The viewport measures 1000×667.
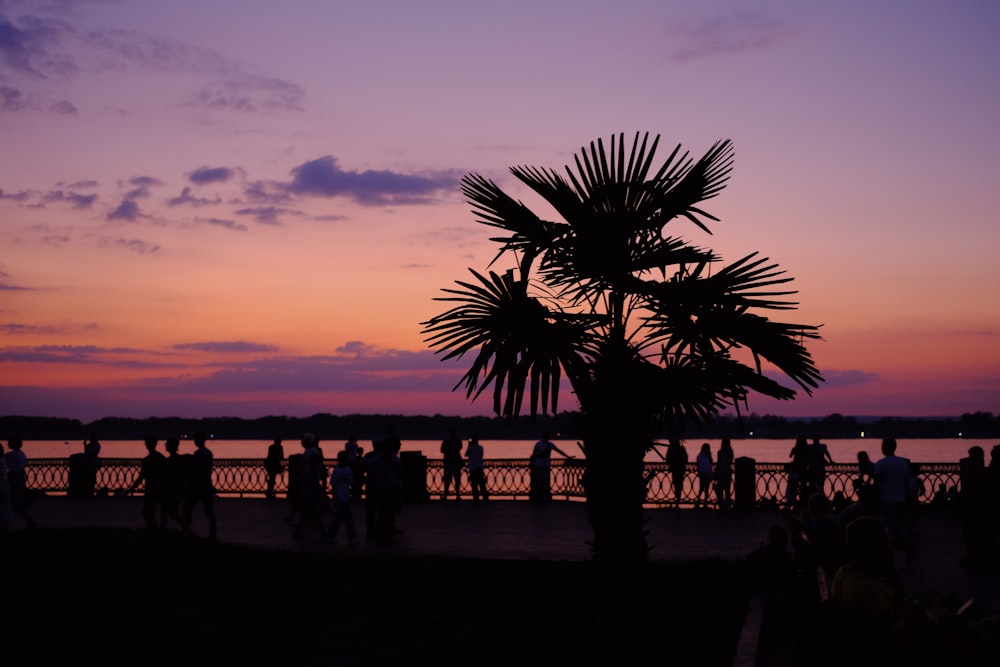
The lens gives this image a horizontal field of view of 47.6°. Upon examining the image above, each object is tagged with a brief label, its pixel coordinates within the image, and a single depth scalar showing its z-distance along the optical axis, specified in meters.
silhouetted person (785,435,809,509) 28.05
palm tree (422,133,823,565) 10.37
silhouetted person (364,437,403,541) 21.70
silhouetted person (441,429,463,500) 32.84
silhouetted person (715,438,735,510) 28.94
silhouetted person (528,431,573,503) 31.14
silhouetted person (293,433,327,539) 21.17
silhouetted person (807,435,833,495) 28.20
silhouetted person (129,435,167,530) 19.41
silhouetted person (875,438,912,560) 17.70
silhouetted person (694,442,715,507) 29.50
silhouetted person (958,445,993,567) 17.16
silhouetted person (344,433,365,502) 28.58
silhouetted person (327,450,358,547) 20.59
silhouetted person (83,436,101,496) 34.81
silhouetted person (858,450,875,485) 23.54
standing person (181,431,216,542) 19.52
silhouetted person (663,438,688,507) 28.91
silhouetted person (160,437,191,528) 19.38
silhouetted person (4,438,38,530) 22.83
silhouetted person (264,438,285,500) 32.09
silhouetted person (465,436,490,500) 31.29
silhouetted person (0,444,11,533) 19.88
